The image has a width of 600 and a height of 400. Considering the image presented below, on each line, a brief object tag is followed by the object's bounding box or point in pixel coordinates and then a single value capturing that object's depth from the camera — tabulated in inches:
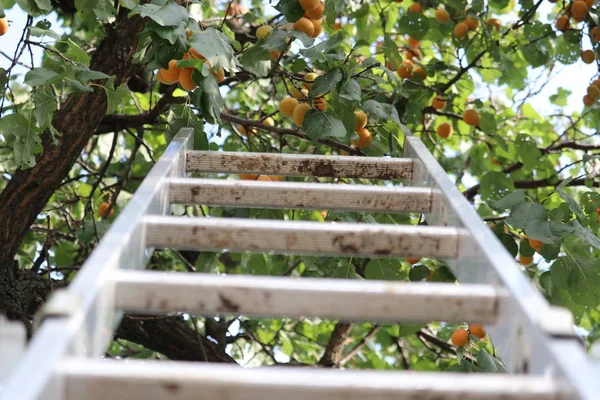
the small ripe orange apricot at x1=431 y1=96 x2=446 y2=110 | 149.3
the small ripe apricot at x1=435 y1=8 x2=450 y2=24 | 150.2
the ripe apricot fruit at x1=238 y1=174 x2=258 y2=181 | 110.6
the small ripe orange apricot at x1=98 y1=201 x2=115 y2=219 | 136.0
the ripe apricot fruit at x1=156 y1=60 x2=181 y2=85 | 90.2
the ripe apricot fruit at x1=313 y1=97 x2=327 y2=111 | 100.9
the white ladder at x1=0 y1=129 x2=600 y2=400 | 37.2
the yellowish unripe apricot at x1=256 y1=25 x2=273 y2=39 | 109.9
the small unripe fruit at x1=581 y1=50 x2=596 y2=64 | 146.6
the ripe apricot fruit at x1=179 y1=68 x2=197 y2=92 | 88.4
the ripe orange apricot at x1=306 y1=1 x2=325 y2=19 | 98.3
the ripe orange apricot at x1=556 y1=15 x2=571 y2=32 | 148.5
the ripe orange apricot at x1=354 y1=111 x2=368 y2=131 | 106.0
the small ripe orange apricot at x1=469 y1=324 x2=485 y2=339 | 112.7
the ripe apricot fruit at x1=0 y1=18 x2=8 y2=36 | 108.3
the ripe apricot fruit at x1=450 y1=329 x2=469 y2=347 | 108.9
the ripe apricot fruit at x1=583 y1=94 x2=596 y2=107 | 143.4
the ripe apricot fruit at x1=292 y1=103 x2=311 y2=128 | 102.7
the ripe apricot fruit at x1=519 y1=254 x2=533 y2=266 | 109.9
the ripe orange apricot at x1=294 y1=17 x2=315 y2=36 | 98.6
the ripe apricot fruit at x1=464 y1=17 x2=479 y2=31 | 147.8
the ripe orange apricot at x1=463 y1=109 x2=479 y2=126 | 142.6
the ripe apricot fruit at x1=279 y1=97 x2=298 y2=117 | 107.3
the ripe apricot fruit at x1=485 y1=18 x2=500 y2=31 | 154.4
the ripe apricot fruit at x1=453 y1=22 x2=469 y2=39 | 146.7
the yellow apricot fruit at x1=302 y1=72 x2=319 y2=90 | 110.0
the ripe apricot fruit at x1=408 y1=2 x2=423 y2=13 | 152.6
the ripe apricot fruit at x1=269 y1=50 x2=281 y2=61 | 111.9
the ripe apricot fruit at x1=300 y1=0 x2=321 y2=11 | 95.3
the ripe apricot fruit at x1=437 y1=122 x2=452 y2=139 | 149.3
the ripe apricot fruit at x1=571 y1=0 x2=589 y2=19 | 139.6
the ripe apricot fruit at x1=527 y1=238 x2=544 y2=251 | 102.3
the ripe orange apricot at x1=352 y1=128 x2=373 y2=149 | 108.9
